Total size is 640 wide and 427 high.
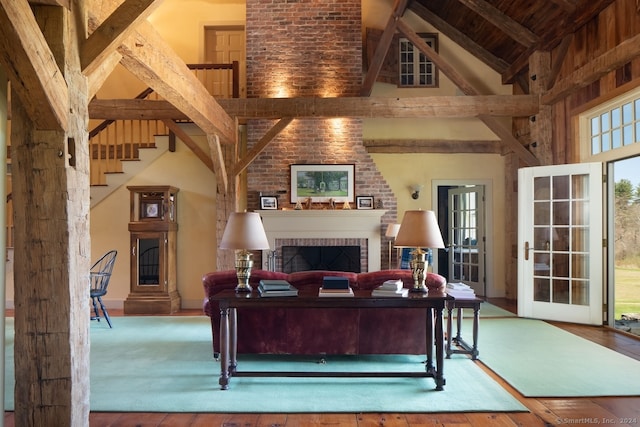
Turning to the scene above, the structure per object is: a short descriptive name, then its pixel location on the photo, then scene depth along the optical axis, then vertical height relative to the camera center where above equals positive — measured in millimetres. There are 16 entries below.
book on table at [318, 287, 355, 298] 3338 -598
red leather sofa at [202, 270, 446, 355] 3926 -1000
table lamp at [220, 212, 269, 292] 3428 -185
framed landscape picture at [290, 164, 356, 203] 7156 +533
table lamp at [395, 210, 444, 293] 3414 -175
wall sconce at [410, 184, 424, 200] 7598 +431
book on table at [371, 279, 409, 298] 3336 -582
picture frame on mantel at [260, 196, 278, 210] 7070 +224
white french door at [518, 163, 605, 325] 5508 -386
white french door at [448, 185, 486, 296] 7898 -413
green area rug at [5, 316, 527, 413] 3023 -1319
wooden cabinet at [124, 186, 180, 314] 6516 -535
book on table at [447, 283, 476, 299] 3975 -706
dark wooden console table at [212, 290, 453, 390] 3256 -669
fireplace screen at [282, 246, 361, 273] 7336 -725
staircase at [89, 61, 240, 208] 6961 +1160
